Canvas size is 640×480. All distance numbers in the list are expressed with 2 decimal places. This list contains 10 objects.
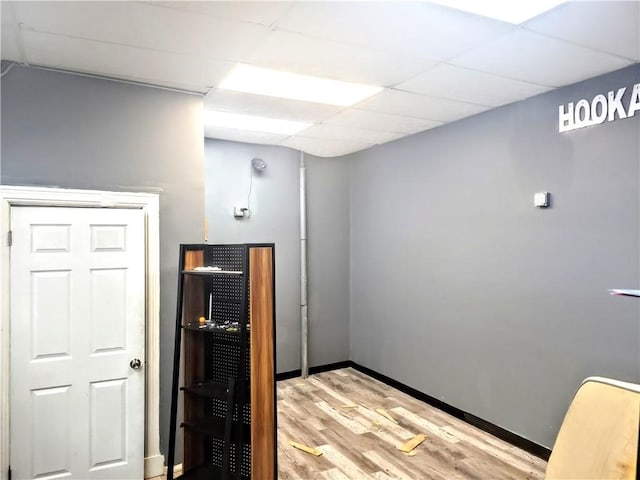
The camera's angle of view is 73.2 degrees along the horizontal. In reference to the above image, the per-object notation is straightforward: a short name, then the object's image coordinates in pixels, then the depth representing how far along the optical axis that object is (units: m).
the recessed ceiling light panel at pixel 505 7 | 1.95
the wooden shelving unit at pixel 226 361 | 2.59
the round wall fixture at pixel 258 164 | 4.95
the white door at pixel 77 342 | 2.65
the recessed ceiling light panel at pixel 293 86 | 2.90
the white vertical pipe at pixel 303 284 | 5.24
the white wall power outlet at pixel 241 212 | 4.87
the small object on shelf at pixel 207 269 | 2.84
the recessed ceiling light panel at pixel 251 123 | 3.88
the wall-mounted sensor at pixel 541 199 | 3.22
